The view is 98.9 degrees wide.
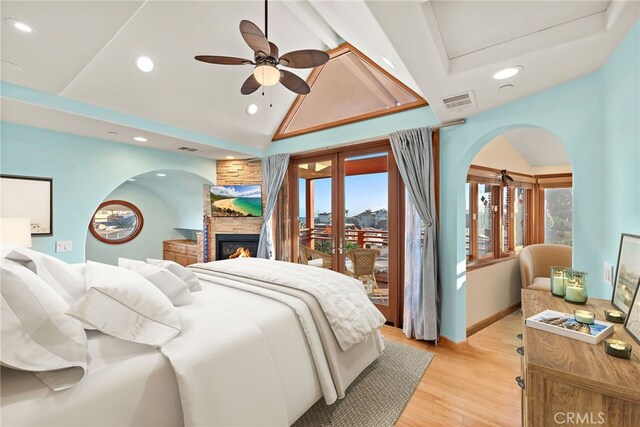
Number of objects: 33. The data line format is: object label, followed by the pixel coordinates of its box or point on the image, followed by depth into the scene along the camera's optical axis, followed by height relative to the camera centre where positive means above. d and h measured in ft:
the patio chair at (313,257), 13.41 -2.20
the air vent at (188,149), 13.50 +3.31
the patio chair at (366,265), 11.98 -2.23
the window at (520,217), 14.13 -0.17
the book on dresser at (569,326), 3.46 -1.53
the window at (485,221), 12.16 -0.33
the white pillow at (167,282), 5.55 -1.38
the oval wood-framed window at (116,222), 18.43 -0.49
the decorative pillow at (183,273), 6.57 -1.41
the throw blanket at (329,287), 6.19 -1.88
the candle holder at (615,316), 3.98 -1.51
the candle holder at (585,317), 3.75 -1.44
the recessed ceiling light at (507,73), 6.21 +3.31
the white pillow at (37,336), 2.95 -1.37
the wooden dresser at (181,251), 18.94 -2.61
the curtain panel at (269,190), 14.56 +1.34
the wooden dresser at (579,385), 2.68 -1.75
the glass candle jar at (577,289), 4.78 -1.34
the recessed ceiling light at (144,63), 8.97 +5.05
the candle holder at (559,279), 5.18 -1.26
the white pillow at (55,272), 4.39 -0.99
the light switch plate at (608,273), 5.53 -1.24
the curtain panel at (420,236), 9.55 -0.80
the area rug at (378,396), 5.99 -4.49
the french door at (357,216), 11.28 -0.07
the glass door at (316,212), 13.14 +0.13
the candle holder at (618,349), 3.04 -1.53
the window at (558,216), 14.29 -0.13
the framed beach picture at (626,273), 4.01 -0.92
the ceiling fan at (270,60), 6.82 +4.02
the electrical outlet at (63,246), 10.43 -1.15
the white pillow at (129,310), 3.69 -1.38
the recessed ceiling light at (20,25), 6.46 +4.61
